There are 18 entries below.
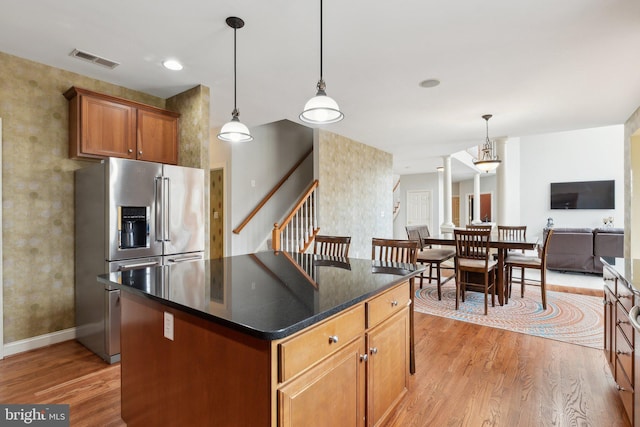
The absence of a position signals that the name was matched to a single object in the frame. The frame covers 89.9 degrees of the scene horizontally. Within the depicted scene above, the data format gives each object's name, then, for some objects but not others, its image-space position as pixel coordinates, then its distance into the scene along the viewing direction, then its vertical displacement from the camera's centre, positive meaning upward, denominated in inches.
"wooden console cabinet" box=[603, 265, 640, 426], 61.1 -28.2
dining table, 147.4 -15.4
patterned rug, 125.2 -45.7
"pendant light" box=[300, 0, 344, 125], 74.0 +25.4
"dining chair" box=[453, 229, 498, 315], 146.9 -20.4
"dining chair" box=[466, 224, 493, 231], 217.8 -9.1
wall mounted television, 335.3 +21.2
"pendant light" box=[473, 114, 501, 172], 186.2 +30.9
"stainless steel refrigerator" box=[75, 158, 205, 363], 105.3 -4.7
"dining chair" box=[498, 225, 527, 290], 199.0 -11.5
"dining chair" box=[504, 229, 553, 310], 150.7 -24.3
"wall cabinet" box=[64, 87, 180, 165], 114.5 +33.2
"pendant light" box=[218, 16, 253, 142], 90.7 +25.9
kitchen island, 41.8 -20.7
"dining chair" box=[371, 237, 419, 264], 98.0 -9.8
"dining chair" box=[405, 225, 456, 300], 173.3 -23.1
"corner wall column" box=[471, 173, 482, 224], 366.9 +20.7
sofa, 227.8 -24.5
